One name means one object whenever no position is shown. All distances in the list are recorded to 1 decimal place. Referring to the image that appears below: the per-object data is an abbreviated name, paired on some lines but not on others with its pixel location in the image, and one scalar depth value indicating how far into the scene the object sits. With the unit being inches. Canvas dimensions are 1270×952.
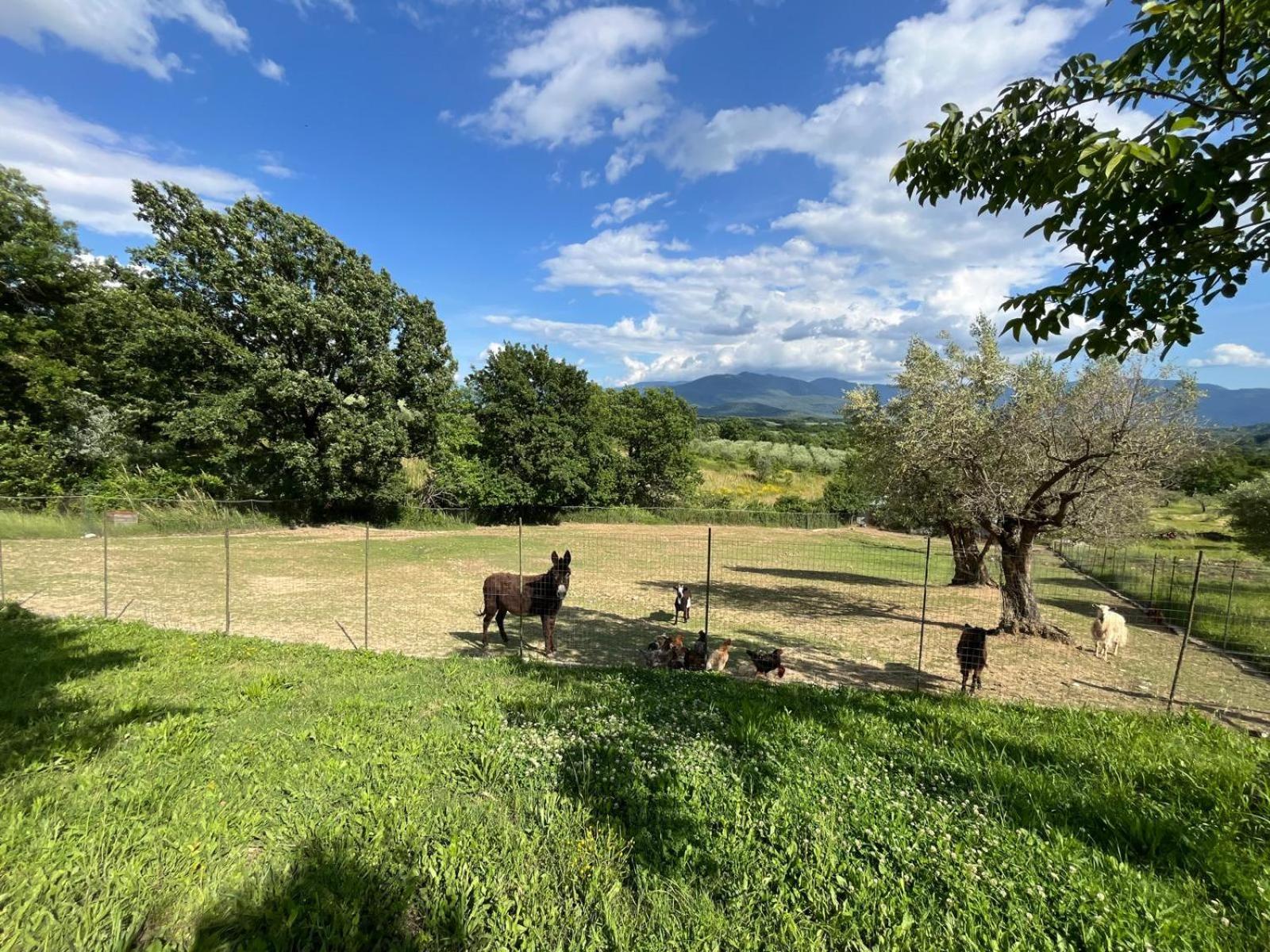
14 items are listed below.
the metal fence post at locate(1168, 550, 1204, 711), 228.2
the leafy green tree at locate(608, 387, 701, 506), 1545.3
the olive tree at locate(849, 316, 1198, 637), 358.6
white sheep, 345.1
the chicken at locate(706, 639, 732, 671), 298.4
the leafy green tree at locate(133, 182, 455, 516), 904.9
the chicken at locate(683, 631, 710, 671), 287.7
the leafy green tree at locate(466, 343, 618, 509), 1229.1
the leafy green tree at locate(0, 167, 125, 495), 792.9
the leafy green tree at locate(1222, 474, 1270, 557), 582.9
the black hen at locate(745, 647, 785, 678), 285.7
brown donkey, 312.5
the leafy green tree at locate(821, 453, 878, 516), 1549.0
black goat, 272.7
